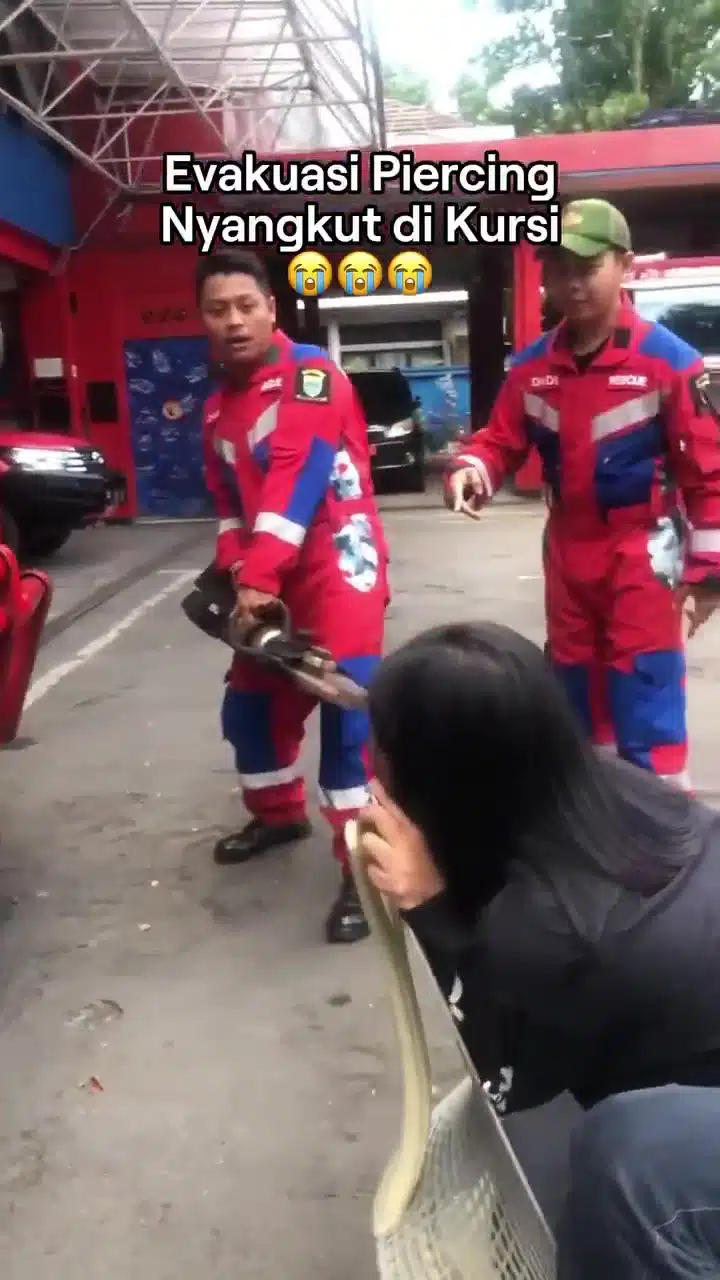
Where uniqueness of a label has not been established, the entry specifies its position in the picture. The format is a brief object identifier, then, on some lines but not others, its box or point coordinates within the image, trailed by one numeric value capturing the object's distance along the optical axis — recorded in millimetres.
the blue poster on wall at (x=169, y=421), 14164
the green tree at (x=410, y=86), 43344
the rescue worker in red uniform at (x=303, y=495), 3279
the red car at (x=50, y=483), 9648
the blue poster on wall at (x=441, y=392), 24078
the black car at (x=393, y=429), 16391
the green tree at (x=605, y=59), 31188
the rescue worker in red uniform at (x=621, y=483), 3068
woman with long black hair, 1404
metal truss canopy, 10578
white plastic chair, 1709
